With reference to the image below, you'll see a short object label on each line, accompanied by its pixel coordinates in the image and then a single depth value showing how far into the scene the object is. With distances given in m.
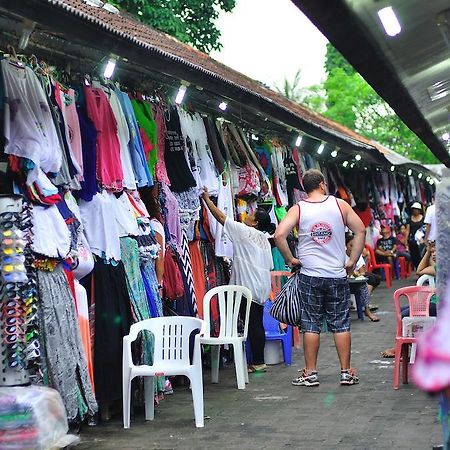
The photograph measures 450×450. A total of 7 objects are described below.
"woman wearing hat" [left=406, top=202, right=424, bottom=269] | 20.94
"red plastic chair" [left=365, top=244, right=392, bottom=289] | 20.38
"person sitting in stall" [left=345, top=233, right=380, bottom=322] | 14.16
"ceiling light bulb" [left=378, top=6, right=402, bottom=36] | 6.41
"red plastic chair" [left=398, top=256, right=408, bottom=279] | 23.30
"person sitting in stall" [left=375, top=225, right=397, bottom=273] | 21.27
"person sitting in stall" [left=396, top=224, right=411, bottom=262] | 23.14
